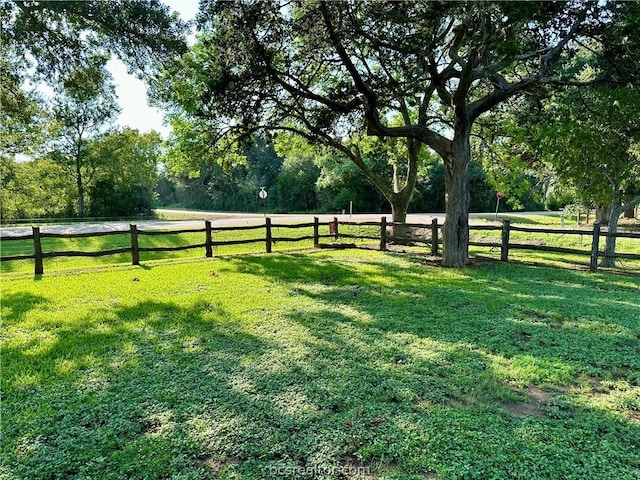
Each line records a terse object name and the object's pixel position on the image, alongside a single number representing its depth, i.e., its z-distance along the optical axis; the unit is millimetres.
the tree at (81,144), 26531
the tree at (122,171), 28791
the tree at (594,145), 7906
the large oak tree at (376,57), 6328
